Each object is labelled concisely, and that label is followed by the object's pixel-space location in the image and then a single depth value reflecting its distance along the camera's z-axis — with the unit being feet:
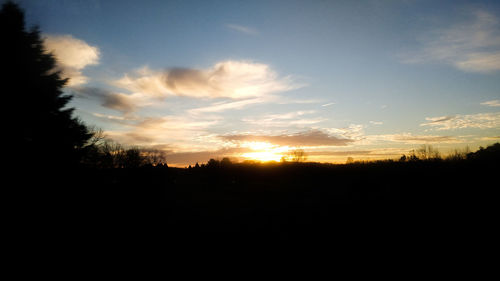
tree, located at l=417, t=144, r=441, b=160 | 131.05
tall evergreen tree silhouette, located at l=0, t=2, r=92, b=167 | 45.32
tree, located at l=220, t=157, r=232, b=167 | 136.59
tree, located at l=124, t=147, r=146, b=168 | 158.65
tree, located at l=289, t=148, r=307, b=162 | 246.84
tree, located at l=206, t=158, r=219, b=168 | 133.07
